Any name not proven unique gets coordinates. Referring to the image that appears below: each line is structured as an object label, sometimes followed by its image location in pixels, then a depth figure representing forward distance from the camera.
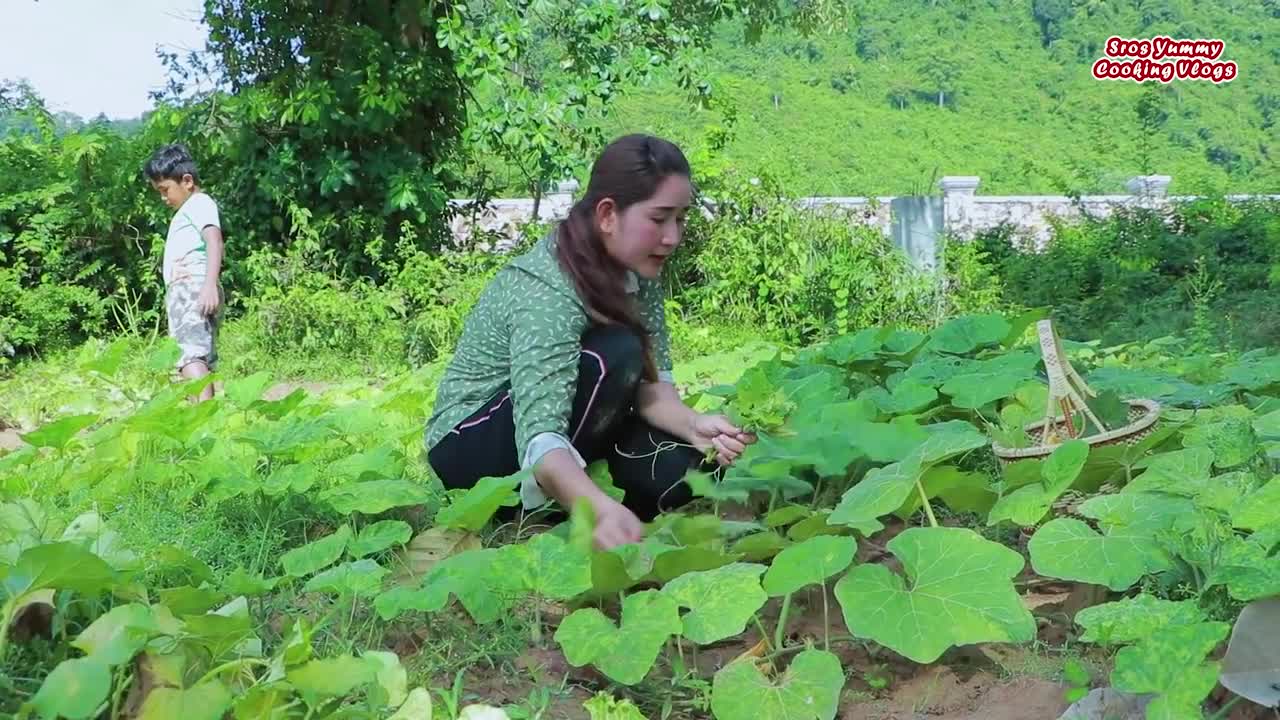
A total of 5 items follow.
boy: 4.73
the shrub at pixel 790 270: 8.12
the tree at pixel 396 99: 8.26
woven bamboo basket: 2.29
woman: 2.41
